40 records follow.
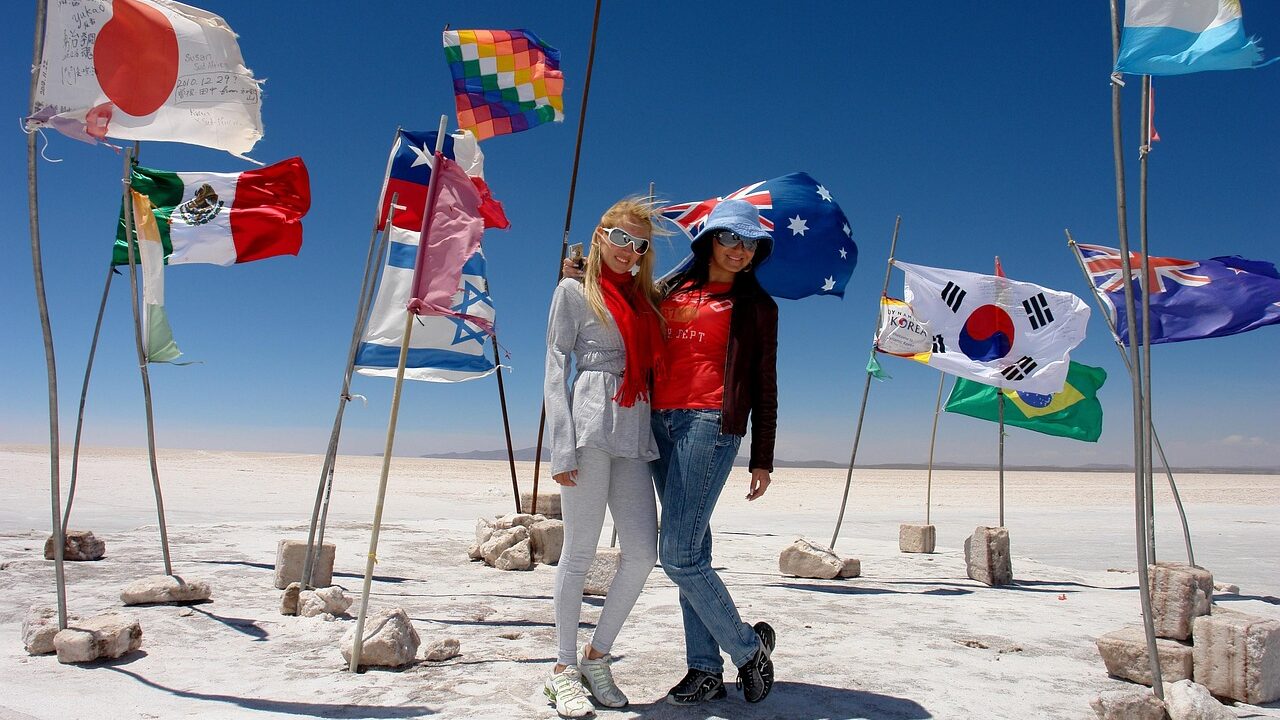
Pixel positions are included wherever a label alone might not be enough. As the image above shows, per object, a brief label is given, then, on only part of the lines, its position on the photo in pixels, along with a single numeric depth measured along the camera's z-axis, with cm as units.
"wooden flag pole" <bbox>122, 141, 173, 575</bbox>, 521
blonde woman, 316
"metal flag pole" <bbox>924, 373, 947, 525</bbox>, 1045
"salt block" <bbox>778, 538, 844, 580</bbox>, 738
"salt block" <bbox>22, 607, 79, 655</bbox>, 403
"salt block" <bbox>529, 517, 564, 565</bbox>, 764
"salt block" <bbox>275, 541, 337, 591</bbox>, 595
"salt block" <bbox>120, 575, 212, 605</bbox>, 524
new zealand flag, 649
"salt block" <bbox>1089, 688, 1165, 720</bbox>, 308
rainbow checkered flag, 840
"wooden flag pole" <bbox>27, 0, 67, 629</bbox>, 389
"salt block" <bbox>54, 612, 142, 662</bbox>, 385
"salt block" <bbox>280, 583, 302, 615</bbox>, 516
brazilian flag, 1055
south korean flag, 855
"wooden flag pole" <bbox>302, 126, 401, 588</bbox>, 552
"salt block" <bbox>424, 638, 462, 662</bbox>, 403
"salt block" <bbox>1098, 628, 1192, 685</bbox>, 390
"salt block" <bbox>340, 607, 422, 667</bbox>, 386
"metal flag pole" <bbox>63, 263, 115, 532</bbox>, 614
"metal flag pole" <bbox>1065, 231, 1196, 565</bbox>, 505
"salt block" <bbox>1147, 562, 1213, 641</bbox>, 405
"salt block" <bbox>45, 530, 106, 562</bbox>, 690
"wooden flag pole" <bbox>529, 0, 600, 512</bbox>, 771
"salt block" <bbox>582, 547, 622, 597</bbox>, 614
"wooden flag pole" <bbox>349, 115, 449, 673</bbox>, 381
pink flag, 407
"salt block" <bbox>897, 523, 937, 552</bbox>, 984
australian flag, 652
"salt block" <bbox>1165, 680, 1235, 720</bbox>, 307
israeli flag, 590
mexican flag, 618
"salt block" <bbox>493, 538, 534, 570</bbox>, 735
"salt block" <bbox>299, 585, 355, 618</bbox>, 503
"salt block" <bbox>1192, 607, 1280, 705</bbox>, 360
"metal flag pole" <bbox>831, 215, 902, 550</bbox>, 865
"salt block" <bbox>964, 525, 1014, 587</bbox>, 734
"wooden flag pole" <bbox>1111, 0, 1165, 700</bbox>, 326
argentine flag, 315
